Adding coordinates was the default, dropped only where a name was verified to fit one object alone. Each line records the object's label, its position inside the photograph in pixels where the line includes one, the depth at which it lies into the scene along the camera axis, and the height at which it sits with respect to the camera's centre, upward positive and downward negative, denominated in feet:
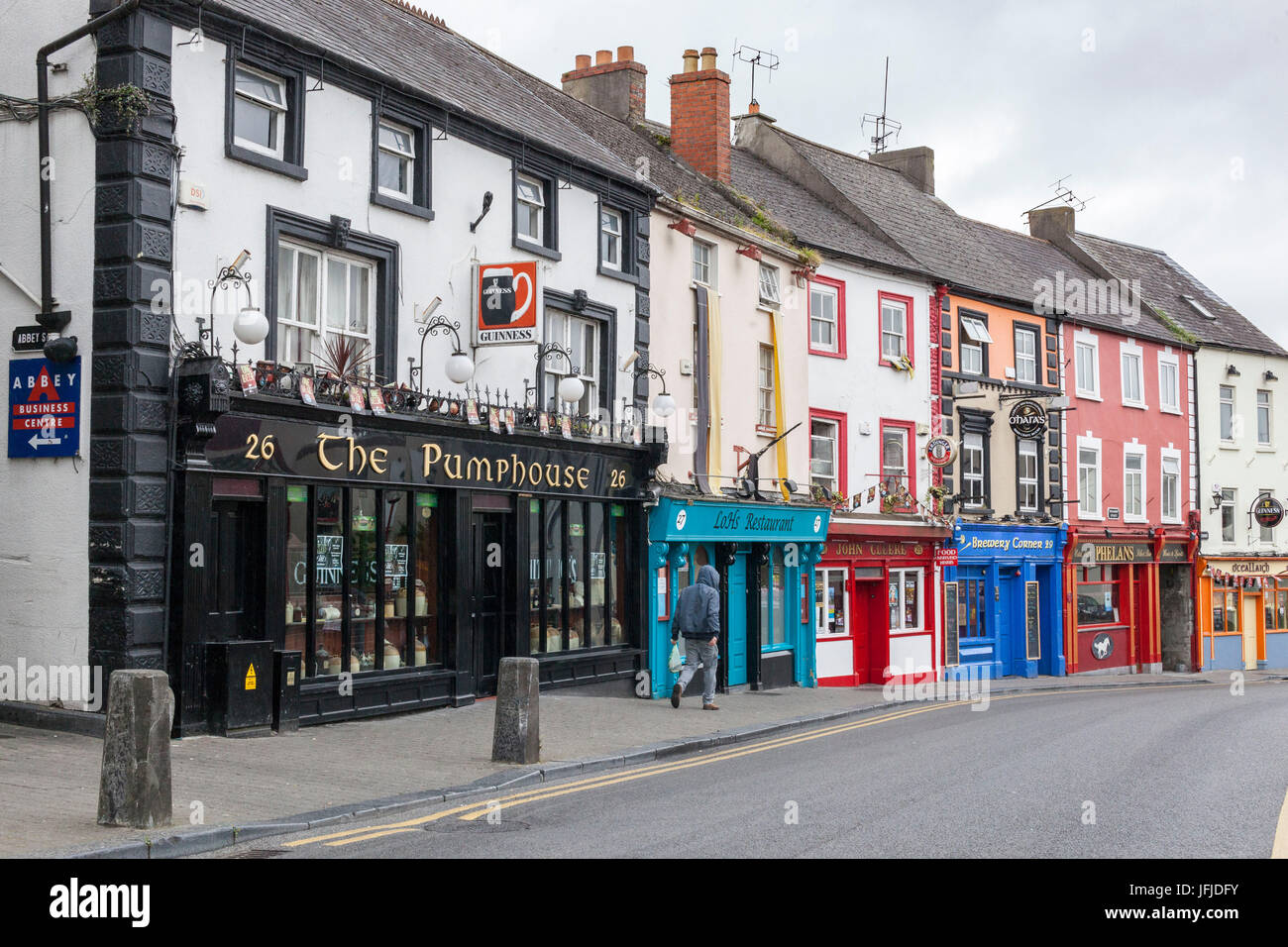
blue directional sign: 42.55 +4.27
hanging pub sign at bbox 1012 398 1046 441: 98.89 +8.49
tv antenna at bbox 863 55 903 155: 122.62 +37.35
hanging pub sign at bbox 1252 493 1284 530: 127.03 +1.79
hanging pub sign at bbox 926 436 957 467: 91.04 +5.63
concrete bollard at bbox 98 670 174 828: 28.22 -4.70
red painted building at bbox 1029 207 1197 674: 110.63 +5.16
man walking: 59.47 -4.33
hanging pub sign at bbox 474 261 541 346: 54.34 +9.68
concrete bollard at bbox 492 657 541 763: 40.01 -5.37
